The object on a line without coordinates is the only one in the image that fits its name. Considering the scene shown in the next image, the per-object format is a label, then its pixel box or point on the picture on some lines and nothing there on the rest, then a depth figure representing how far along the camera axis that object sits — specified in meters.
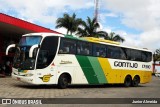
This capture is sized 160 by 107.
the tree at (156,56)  60.62
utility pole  39.56
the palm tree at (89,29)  33.81
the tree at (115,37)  38.44
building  14.75
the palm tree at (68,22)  32.47
